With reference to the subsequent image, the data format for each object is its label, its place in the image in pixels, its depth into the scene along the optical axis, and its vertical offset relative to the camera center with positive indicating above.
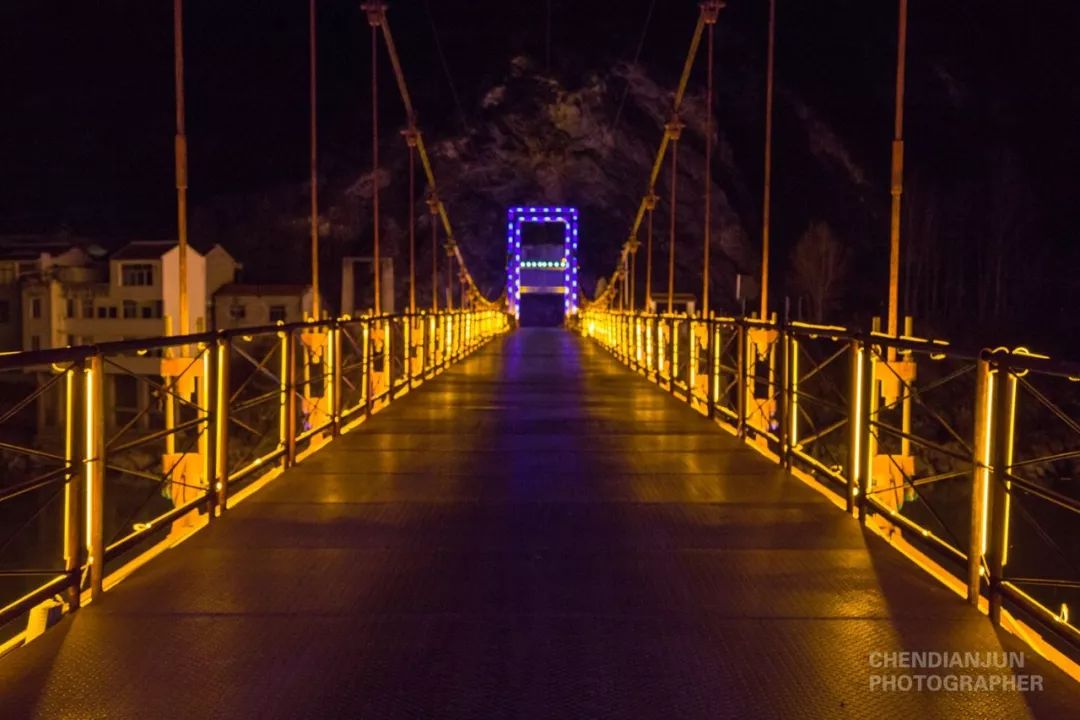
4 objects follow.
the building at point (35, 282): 38.12 +0.37
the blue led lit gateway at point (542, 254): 55.00 +2.37
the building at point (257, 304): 40.97 -0.33
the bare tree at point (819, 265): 41.53 +1.30
